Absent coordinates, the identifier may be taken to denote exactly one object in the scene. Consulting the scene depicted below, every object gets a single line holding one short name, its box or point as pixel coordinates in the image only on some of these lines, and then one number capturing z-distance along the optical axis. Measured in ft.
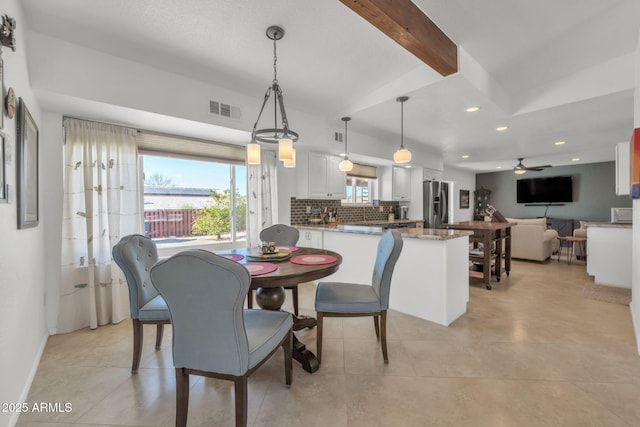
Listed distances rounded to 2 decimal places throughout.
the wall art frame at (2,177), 4.40
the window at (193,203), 10.66
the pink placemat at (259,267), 5.61
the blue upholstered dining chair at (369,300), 6.45
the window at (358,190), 17.39
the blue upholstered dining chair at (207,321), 3.96
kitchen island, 8.50
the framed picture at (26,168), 5.44
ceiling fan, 20.98
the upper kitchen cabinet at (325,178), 13.78
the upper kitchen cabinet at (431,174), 19.21
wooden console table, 12.09
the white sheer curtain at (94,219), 8.35
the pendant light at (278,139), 6.55
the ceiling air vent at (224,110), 9.37
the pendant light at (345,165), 12.13
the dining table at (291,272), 5.41
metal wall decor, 4.46
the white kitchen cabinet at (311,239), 12.92
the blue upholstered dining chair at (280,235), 10.02
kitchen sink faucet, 18.19
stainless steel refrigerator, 19.47
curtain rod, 8.63
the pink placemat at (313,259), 6.49
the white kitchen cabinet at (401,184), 18.07
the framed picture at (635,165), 6.82
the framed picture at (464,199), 27.68
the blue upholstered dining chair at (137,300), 6.11
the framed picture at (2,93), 4.35
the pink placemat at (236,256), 7.09
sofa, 16.96
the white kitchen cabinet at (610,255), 12.09
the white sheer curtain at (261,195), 12.42
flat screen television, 24.88
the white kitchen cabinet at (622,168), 8.92
